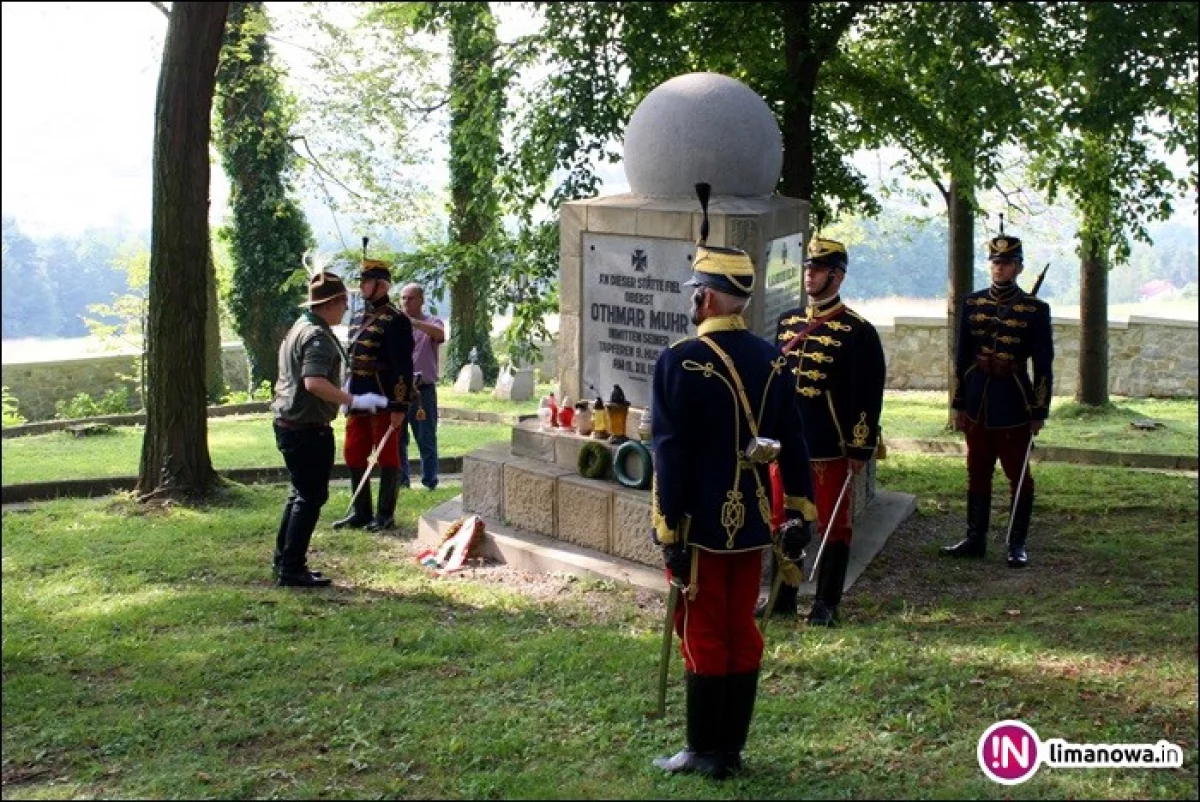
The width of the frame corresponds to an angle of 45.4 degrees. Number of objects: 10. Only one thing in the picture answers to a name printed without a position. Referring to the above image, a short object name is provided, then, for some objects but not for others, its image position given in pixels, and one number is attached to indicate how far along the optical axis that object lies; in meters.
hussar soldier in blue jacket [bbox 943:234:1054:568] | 8.94
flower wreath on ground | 9.03
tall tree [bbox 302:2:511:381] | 12.27
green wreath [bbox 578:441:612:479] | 8.85
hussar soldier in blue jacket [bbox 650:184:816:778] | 5.38
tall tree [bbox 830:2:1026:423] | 10.52
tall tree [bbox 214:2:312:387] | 22.81
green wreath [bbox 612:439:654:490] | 8.56
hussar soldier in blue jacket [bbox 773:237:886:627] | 7.74
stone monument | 8.65
